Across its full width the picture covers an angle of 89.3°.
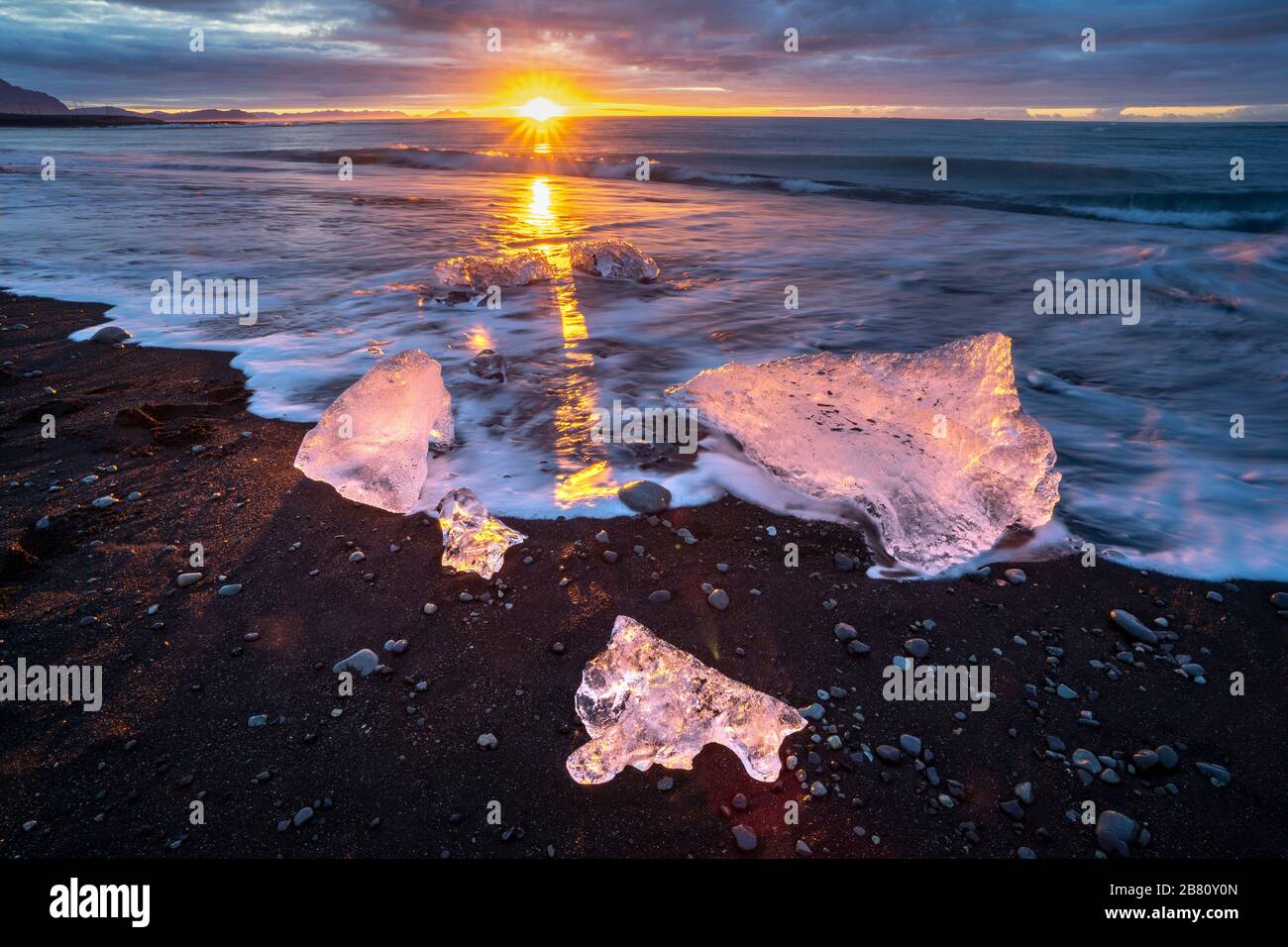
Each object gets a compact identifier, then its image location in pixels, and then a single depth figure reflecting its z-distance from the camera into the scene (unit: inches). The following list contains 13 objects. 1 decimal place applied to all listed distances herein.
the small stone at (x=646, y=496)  163.6
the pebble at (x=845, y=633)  123.6
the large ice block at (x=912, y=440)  156.3
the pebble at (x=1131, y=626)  123.9
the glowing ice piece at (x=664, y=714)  99.2
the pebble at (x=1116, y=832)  88.6
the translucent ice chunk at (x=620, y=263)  410.6
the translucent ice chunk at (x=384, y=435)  165.6
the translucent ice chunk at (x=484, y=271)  373.4
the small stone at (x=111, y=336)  274.1
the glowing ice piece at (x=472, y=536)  142.6
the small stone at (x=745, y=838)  88.7
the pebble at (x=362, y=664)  115.4
